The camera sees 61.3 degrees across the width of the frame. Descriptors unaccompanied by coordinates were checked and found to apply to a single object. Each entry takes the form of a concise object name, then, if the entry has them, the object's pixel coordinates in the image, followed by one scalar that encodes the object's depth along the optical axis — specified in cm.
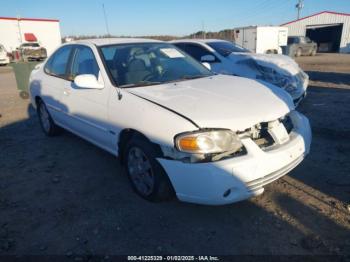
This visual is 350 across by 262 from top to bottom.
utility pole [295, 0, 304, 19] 4079
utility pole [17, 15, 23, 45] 3027
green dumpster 1014
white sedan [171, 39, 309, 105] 634
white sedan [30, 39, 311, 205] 248
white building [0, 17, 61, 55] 2952
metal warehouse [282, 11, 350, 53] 3158
